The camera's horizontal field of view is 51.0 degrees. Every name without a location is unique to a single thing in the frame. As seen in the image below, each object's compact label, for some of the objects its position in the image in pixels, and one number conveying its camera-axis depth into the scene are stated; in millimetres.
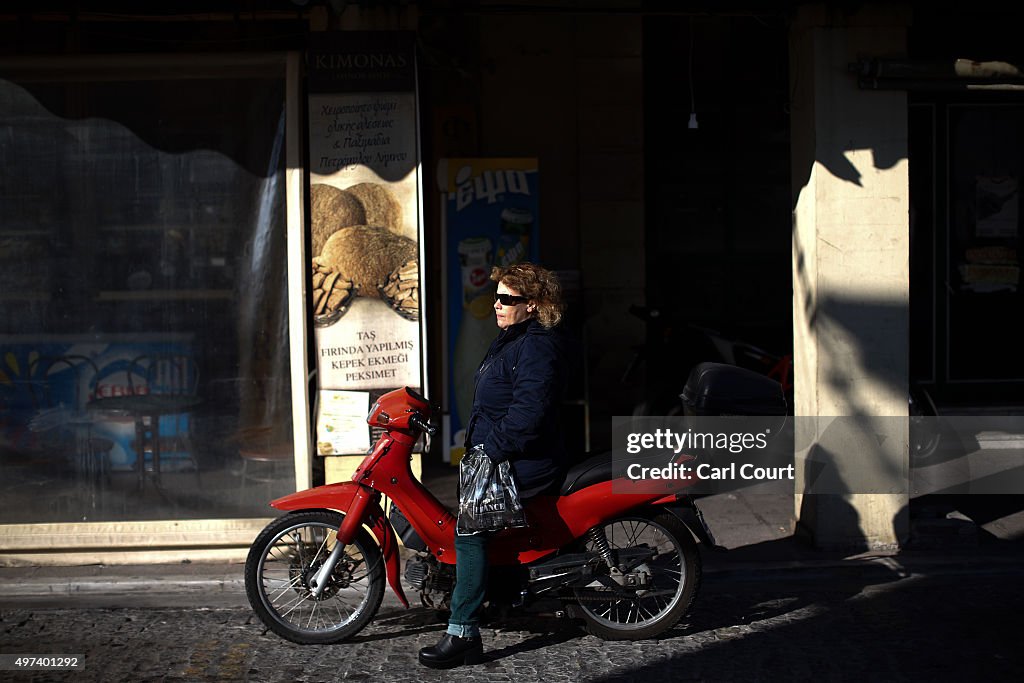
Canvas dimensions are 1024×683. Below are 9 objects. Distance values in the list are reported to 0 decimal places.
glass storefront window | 6734
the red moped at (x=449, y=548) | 5184
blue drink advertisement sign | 8102
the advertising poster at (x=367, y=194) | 6473
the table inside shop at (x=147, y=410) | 6875
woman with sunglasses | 4859
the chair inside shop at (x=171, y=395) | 6848
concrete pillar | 6555
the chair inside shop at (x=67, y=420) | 6844
